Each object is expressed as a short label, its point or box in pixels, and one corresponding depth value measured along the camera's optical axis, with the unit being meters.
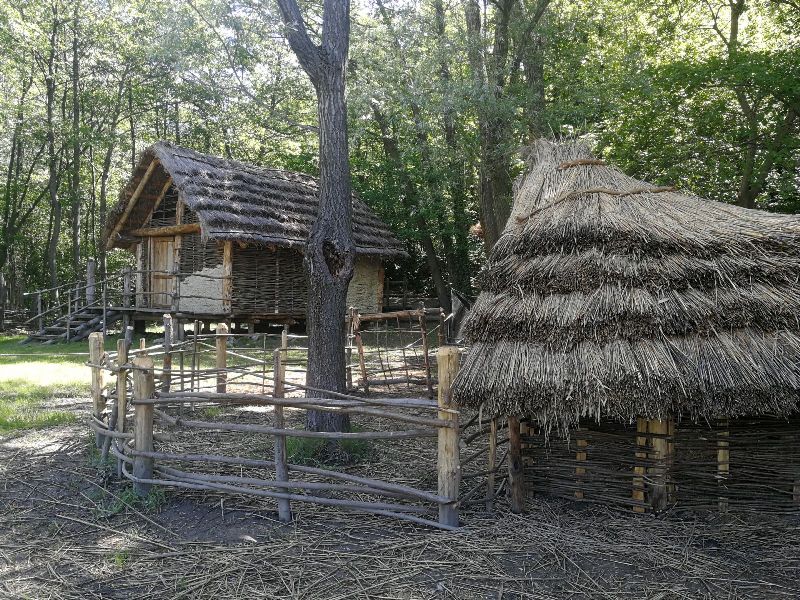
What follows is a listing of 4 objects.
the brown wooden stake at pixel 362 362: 9.82
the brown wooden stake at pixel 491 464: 5.34
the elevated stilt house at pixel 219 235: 15.65
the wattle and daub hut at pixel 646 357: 4.57
